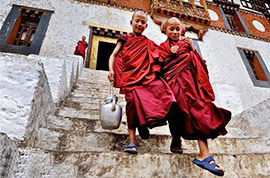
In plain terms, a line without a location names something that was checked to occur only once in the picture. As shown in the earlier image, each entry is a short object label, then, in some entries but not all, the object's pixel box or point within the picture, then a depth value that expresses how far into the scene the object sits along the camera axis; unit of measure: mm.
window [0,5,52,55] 5504
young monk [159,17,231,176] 1157
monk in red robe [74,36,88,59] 5164
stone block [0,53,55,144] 992
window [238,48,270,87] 7039
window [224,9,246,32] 9047
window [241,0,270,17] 10116
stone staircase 951
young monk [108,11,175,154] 1213
